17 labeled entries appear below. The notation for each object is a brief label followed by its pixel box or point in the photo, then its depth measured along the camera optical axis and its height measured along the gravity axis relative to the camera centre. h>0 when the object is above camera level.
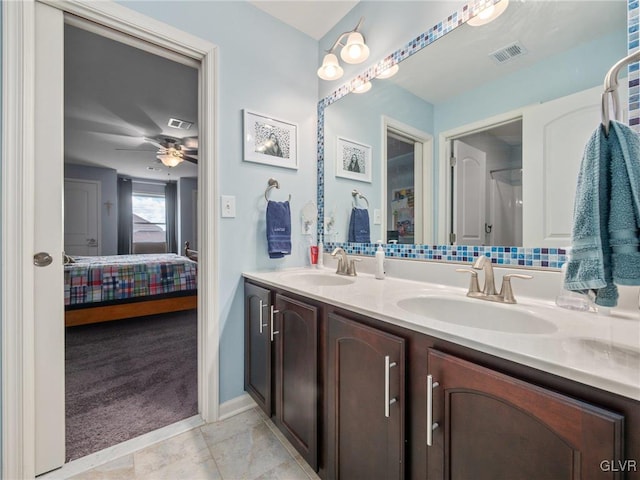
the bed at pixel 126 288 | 2.89 -0.57
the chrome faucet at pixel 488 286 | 0.97 -0.17
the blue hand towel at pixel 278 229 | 1.72 +0.06
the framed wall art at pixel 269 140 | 1.69 +0.62
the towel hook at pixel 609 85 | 0.59 +0.33
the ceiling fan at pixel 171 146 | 3.85 +1.36
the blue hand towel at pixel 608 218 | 0.55 +0.04
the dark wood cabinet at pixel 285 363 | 1.12 -0.59
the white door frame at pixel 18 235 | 1.10 +0.01
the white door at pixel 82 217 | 5.16 +0.39
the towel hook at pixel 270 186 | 1.77 +0.33
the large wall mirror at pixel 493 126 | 0.94 +0.48
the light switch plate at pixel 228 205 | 1.60 +0.19
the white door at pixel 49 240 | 1.18 -0.01
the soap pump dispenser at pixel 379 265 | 1.47 -0.14
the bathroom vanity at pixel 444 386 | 0.49 -0.35
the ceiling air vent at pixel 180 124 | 3.35 +1.42
